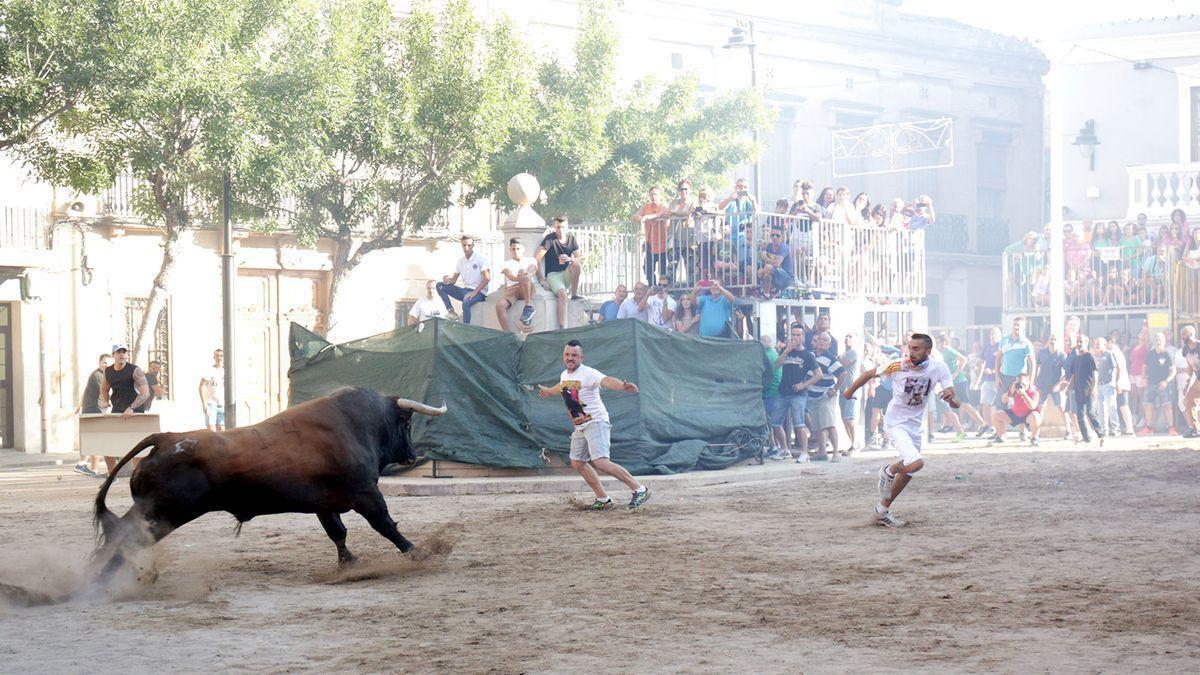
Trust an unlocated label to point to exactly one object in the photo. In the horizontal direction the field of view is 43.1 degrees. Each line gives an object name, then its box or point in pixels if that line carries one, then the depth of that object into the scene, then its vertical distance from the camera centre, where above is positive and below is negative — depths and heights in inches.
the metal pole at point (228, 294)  810.8 +20.7
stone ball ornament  841.5 +77.6
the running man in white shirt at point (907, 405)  498.0 -27.0
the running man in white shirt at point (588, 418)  559.8 -33.4
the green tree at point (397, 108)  970.1 +144.5
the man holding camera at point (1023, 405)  952.9 -51.2
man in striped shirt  825.5 -39.2
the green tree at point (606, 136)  1141.7 +151.8
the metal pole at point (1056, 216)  1171.3 +84.5
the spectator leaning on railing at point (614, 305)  856.3 +13.2
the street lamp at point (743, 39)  1175.6 +225.1
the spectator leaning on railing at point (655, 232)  893.2 +56.5
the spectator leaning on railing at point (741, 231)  879.7 +55.6
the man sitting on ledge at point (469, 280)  826.8 +27.4
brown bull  374.9 -35.8
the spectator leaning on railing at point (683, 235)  890.1 +54.1
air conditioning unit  1091.0 +91.3
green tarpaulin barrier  699.4 -26.8
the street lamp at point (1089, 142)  1617.9 +193.8
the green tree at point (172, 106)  805.9 +125.5
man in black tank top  786.2 -28.0
